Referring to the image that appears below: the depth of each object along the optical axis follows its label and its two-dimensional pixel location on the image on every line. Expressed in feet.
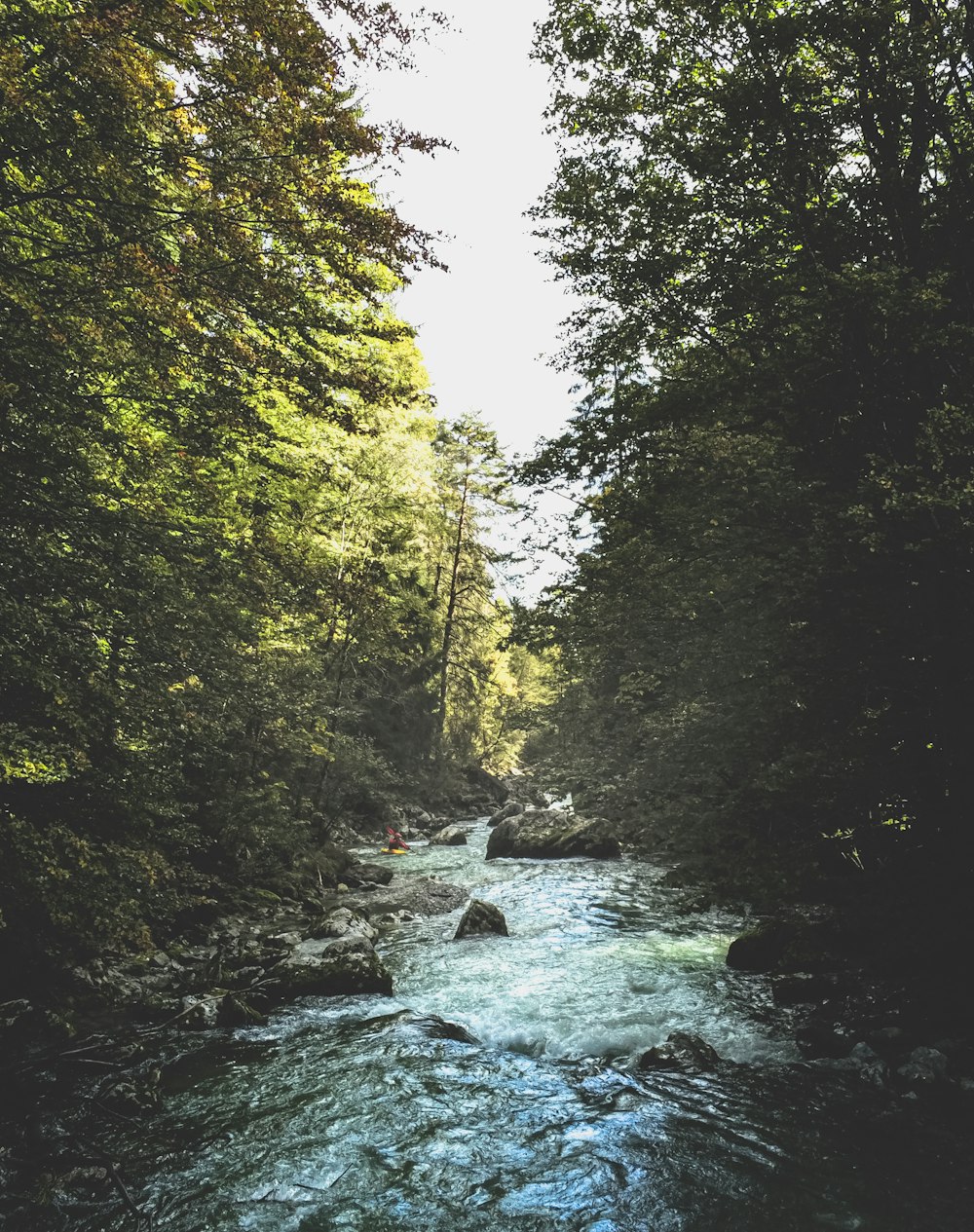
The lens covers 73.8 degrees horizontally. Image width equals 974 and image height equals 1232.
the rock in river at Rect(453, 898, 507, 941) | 35.68
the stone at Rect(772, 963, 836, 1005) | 24.27
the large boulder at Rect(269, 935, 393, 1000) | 26.84
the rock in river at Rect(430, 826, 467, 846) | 75.32
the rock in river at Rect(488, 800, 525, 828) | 89.86
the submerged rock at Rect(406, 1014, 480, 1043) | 22.88
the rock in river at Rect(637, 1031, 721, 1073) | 20.26
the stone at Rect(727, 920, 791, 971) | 28.37
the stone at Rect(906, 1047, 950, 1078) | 17.87
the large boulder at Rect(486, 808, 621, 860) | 63.05
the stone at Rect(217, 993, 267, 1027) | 23.52
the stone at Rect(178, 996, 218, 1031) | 22.80
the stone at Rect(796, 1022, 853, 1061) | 20.10
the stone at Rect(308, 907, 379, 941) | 34.01
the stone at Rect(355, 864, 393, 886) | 50.84
